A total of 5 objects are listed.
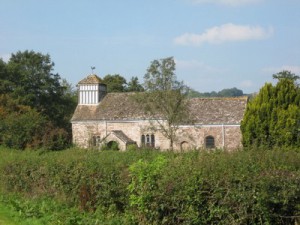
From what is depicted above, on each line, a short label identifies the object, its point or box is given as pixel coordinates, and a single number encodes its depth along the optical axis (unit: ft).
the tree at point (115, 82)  247.09
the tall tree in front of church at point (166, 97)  138.00
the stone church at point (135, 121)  156.35
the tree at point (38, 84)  201.87
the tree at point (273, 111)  103.55
